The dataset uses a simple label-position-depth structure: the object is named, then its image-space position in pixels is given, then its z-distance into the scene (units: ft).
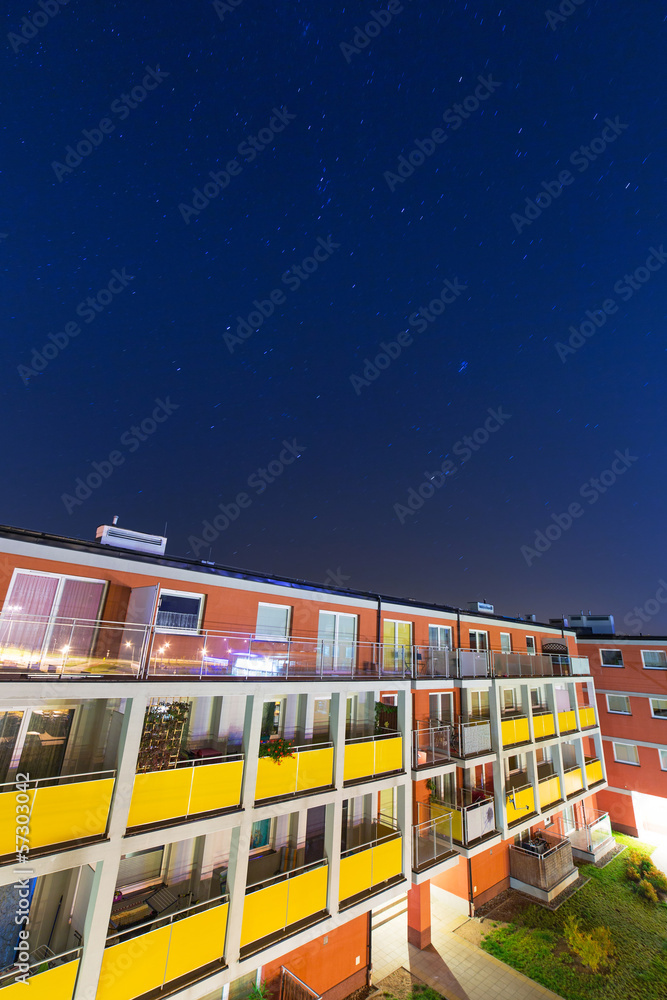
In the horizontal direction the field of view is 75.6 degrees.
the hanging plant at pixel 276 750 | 31.73
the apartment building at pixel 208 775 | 23.67
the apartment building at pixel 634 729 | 80.33
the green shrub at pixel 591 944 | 48.14
